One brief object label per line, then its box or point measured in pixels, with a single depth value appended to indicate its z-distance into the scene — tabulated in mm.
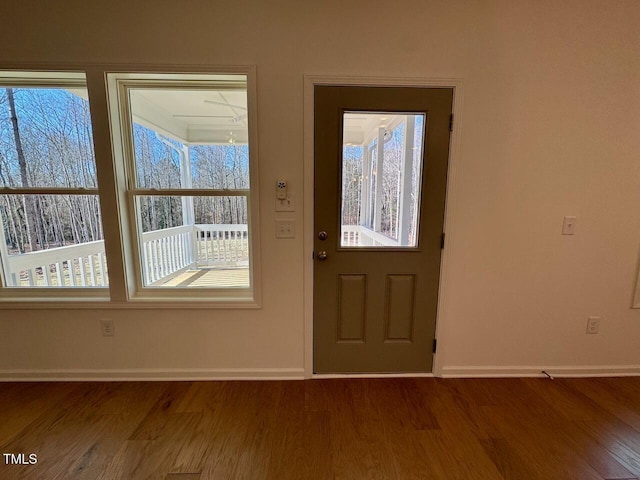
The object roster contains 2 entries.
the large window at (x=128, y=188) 1724
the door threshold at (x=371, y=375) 1917
